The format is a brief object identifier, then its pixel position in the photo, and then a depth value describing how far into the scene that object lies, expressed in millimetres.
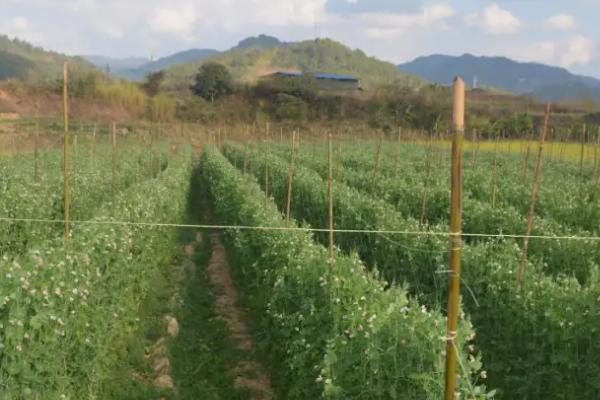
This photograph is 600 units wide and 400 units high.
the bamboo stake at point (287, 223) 9121
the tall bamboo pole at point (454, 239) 3354
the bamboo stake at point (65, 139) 6904
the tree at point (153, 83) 81062
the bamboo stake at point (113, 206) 9558
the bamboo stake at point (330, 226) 6517
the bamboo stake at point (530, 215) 6852
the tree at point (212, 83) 77312
